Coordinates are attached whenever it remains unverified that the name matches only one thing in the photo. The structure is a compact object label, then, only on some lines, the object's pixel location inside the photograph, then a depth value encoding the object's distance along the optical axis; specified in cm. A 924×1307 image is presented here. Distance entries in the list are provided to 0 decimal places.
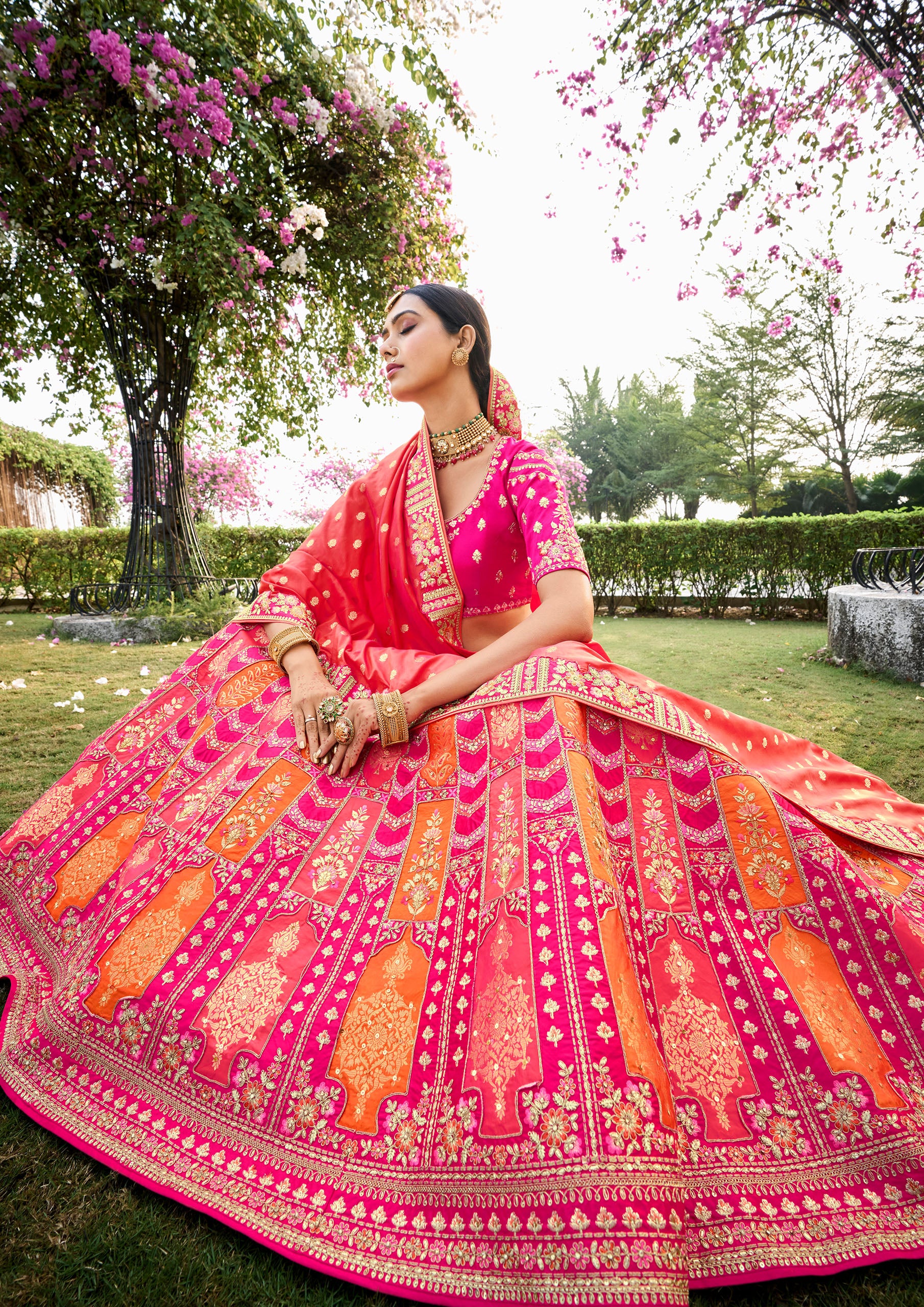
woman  91
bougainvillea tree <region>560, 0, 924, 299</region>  471
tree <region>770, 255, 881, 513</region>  2548
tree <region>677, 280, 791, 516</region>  2792
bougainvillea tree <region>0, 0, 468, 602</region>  555
